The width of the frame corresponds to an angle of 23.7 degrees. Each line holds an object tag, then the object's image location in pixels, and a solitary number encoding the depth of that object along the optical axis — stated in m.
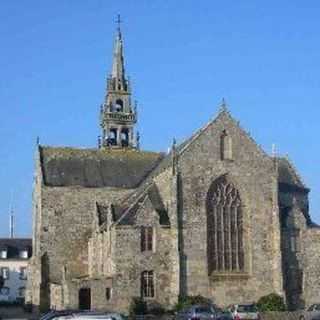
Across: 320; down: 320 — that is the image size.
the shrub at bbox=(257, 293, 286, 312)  51.78
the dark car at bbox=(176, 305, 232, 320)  40.75
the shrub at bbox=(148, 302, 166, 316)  50.66
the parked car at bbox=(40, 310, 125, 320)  26.89
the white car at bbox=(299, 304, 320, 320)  40.96
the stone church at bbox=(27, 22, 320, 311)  51.94
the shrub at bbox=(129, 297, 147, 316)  50.03
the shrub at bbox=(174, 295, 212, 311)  50.31
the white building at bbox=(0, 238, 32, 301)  99.12
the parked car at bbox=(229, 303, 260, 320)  42.97
